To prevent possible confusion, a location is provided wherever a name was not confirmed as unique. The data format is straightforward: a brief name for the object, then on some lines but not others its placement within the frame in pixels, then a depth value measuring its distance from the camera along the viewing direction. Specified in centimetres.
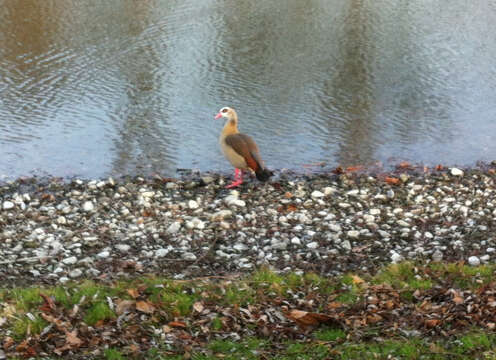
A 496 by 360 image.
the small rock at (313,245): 1034
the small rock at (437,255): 987
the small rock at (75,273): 933
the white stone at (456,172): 1421
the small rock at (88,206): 1203
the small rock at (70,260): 974
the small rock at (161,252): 1007
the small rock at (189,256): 996
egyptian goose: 1328
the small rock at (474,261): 956
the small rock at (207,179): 1384
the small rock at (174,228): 1096
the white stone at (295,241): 1050
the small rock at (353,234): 1072
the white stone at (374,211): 1180
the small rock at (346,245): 1032
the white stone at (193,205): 1232
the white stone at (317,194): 1269
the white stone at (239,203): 1236
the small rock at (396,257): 986
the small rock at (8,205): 1216
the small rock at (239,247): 1032
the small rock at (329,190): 1290
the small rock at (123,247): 1028
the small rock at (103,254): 998
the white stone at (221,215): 1147
